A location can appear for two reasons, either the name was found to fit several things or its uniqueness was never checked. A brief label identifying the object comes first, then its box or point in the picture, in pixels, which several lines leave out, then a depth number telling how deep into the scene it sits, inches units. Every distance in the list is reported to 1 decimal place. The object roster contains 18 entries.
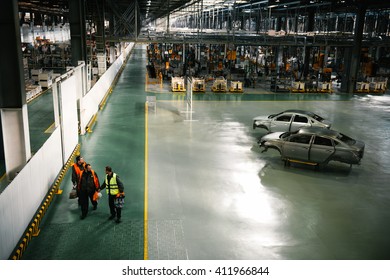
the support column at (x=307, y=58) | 1389.0
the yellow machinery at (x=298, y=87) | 1206.3
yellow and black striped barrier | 307.6
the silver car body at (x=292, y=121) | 643.5
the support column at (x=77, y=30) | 770.2
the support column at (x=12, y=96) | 362.7
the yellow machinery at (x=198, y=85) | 1156.5
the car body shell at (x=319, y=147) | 503.2
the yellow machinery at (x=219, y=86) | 1166.3
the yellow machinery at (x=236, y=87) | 1164.5
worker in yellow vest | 355.3
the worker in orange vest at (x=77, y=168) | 379.9
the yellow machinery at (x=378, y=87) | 1238.3
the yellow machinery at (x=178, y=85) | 1143.0
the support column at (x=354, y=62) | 1176.8
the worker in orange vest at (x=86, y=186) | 365.1
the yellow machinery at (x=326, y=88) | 1211.1
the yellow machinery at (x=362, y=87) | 1237.7
